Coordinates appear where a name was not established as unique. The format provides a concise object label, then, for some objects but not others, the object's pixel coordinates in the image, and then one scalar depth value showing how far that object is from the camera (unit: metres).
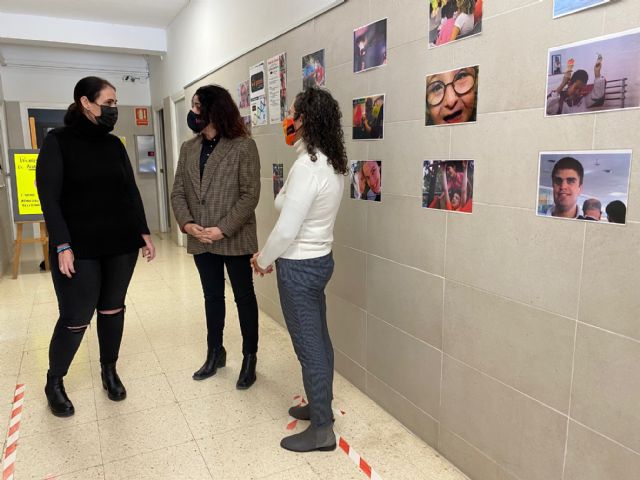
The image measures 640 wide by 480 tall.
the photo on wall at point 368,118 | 2.15
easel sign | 4.93
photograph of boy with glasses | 1.66
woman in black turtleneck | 2.05
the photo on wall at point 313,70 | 2.61
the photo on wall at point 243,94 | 3.69
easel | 4.86
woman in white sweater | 1.76
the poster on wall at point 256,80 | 3.40
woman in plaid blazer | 2.33
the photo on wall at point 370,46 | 2.08
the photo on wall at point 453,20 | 1.62
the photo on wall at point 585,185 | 1.25
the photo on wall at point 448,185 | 1.72
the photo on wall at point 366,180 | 2.21
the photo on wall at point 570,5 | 1.26
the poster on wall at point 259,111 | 3.40
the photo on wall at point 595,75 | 1.19
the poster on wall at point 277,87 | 3.08
